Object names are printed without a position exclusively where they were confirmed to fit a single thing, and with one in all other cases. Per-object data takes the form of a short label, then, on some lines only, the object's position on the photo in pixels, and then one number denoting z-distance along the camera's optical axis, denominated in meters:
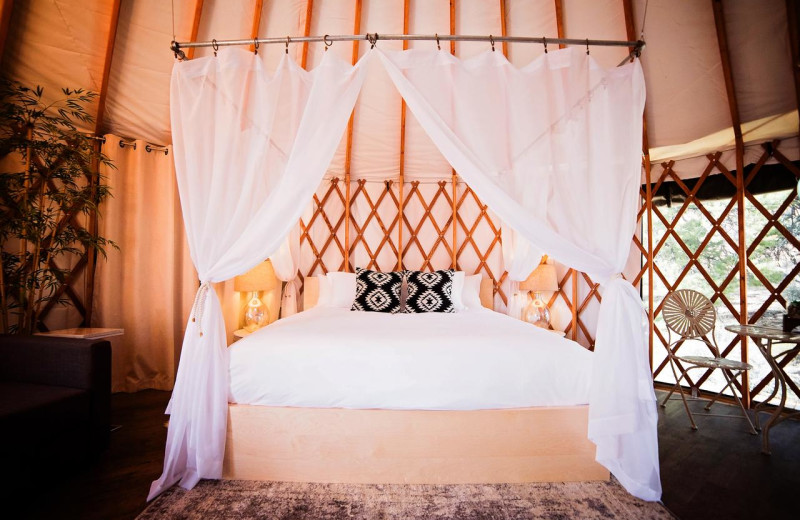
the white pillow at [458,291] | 3.11
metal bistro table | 1.97
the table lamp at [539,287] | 3.39
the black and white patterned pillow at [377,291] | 3.03
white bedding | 1.62
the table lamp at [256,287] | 3.10
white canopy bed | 1.60
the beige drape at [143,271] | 2.82
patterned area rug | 1.44
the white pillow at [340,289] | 3.28
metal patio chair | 2.53
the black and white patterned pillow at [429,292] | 3.03
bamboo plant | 2.26
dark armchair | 1.51
